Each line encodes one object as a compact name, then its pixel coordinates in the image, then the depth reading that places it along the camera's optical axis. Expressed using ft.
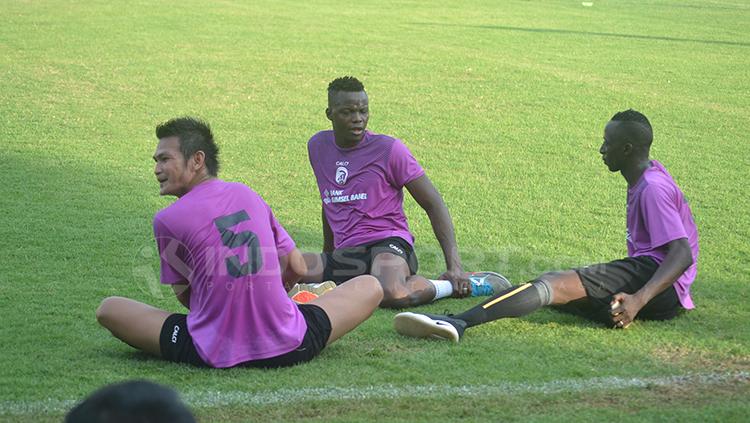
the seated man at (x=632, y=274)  42.57
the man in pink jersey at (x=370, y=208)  48.55
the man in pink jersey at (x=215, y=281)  36.78
